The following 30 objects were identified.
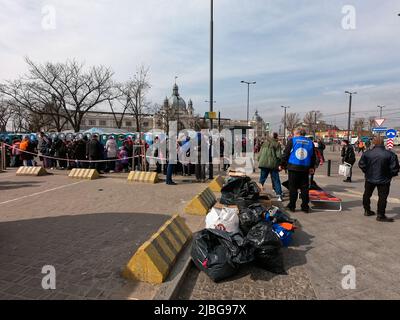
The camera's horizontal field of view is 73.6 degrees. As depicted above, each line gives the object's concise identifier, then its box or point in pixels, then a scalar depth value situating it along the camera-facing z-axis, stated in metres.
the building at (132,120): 80.18
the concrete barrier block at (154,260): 3.23
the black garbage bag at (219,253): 3.36
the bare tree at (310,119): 66.62
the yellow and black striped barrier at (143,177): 10.37
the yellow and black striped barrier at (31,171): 11.89
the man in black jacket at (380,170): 5.75
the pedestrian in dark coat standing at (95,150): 12.52
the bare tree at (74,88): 32.88
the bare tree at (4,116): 45.28
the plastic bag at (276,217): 4.58
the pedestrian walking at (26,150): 13.44
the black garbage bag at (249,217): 4.38
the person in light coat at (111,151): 12.81
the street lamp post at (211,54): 10.59
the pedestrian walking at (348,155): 11.43
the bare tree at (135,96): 37.03
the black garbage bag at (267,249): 3.54
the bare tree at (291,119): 68.82
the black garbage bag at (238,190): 6.25
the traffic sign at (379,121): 19.55
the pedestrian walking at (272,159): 7.54
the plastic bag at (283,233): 4.31
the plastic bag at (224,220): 4.30
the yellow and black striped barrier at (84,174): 11.08
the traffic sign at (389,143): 18.00
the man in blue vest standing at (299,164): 6.20
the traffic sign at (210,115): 10.71
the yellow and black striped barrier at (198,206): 6.13
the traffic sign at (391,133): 17.73
